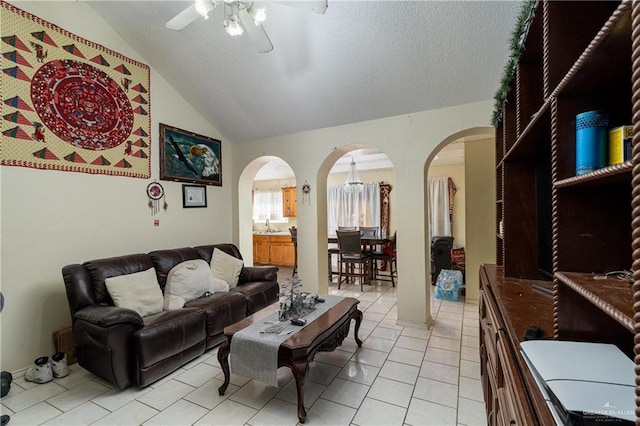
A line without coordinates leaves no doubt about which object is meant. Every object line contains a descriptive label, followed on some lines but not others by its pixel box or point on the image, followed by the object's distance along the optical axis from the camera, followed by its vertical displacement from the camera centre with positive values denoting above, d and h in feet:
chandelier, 18.47 +2.31
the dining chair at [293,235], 20.31 -1.57
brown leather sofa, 6.81 -3.01
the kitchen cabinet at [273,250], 23.54 -3.13
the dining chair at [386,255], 16.65 -2.60
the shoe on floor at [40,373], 7.46 -4.20
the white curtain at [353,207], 22.43 +0.49
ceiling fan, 5.66 +4.30
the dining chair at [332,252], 17.60 -2.47
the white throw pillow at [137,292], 7.93 -2.28
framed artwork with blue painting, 11.75 +2.59
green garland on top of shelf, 3.83 +2.64
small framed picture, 12.50 +0.85
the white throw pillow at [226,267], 11.35 -2.19
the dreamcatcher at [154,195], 11.10 +0.77
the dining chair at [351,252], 16.11 -2.25
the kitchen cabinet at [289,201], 25.09 +1.09
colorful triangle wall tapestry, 7.75 +3.58
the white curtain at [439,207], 20.47 +0.38
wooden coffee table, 6.00 -2.97
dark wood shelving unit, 1.99 +0.04
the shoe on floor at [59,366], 7.69 -4.14
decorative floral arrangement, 7.65 -2.60
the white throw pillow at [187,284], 9.05 -2.40
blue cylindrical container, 2.46 +0.63
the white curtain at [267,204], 26.48 +0.88
